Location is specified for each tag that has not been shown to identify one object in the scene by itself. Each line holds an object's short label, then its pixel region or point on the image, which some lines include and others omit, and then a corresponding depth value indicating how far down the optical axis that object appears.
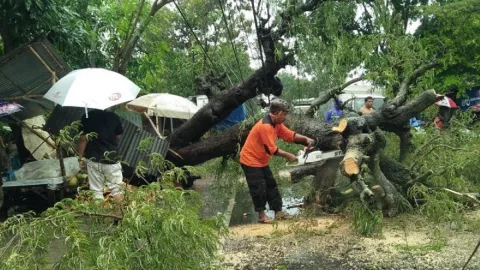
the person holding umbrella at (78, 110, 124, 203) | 5.96
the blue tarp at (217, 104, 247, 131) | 13.29
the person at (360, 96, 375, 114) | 8.65
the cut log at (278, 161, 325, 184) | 6.91
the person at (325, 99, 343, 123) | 6.90
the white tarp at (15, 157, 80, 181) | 6.71
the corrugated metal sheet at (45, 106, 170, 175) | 6.83
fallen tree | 5.57
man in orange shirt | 5.94
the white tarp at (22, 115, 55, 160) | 7.28
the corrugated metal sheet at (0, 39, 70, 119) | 6.57
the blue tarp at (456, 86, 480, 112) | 18.20
